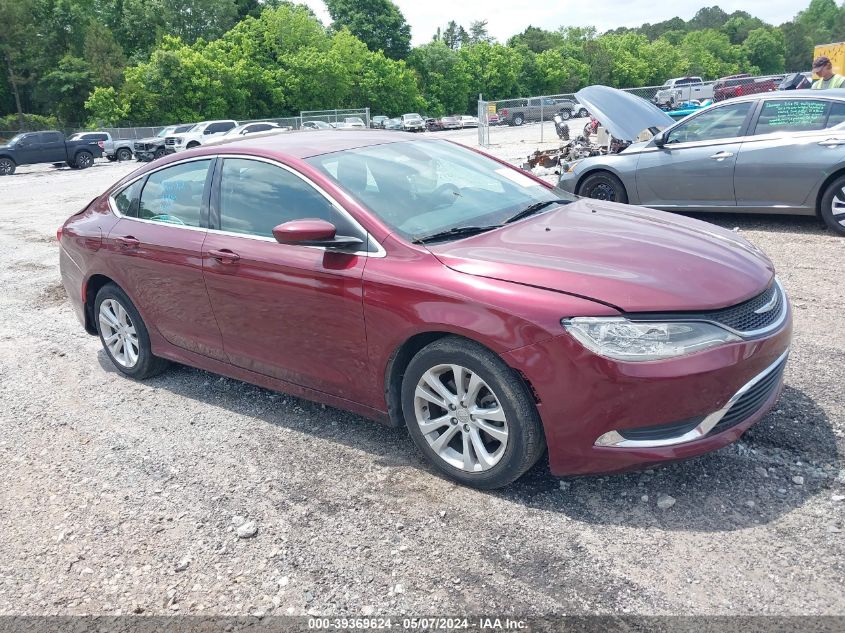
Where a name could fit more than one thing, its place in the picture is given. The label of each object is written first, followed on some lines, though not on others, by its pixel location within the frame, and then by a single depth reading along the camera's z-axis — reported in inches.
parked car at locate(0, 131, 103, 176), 1129.4
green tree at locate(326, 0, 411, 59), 3410.4
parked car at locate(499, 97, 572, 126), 1283.2
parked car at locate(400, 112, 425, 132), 2071.5
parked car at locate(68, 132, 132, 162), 1402.6
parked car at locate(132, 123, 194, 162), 1274.6
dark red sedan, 113.7
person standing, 379.4
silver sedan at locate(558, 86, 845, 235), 293.1
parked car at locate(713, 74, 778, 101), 909.8
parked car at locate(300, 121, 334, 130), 1338.6
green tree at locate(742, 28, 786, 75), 4945.9
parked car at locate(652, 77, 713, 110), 1245.7
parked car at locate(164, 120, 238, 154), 1222.9
